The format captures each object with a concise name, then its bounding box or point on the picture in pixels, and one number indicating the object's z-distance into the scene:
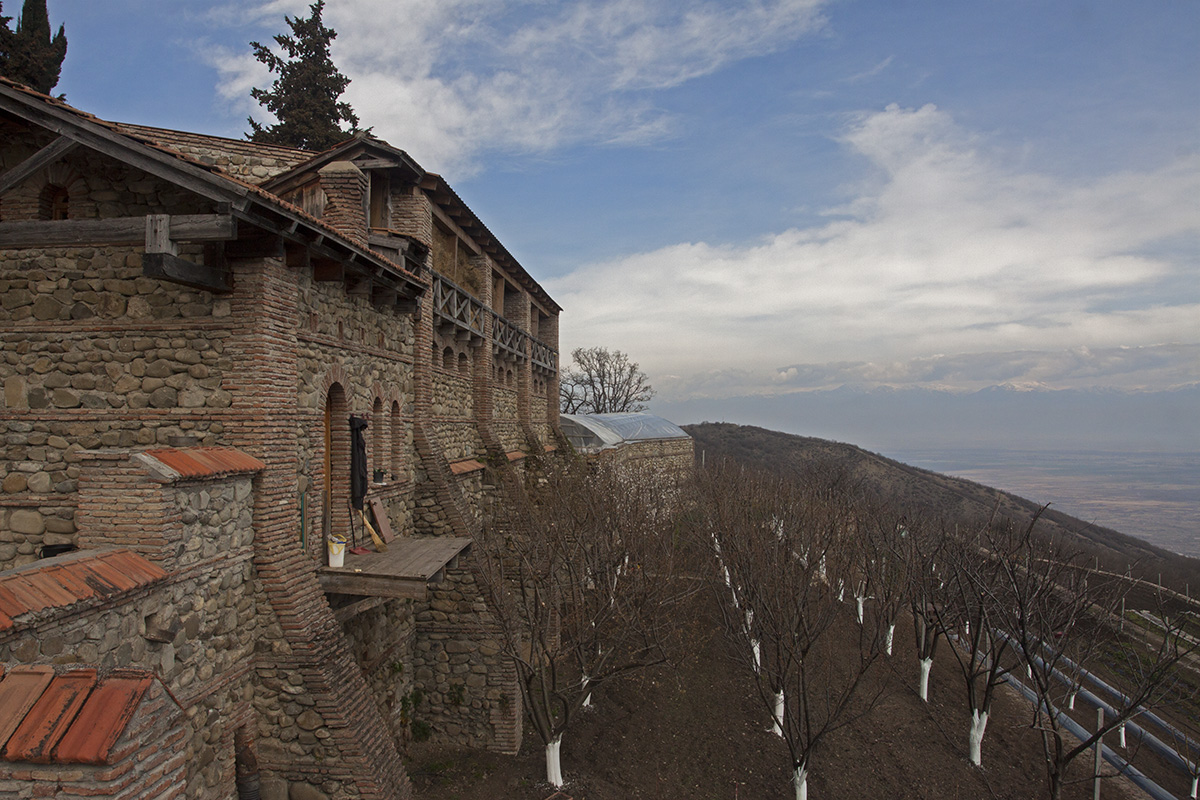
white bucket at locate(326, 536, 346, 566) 8.46
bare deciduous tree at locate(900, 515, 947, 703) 15.72
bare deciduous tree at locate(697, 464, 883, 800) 10.67
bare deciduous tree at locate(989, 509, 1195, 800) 9.88
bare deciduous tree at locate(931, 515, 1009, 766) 12.97
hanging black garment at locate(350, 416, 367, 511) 9.23
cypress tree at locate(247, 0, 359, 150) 23.34
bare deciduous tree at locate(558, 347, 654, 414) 59.69
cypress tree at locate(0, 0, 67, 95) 16.41
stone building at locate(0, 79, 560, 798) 5.39
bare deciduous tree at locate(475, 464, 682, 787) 10.96
